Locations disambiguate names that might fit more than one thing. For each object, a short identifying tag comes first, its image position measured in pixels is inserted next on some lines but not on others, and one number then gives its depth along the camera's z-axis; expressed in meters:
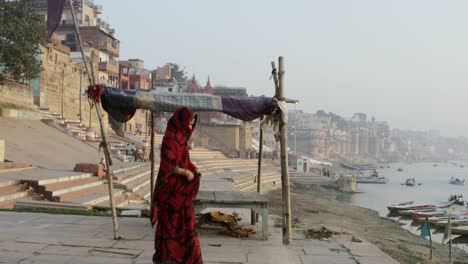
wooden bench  6.48
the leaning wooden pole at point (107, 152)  6.15
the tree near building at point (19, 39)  21.12
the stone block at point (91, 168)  13.70
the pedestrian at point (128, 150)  25.89
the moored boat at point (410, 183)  64.74
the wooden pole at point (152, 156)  7.59
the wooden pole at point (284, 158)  6.67
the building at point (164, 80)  56.89
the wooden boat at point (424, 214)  26.86
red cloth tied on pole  6.43
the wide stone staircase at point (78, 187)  9.48
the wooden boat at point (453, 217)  24.53
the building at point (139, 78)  49.84
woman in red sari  4.53
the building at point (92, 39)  43.16
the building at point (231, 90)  61.92
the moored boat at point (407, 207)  30.00
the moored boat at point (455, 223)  23.05
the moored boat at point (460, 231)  21.26
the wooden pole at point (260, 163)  8.15
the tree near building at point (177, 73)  78.38
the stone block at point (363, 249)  6.02
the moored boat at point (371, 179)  64.12
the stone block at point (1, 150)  13.34
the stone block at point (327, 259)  5.45
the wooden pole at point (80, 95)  32.47
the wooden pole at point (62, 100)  29.97
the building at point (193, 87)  60.92
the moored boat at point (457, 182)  76.24
